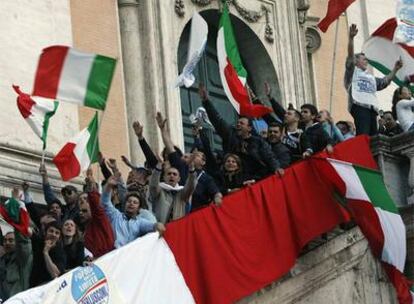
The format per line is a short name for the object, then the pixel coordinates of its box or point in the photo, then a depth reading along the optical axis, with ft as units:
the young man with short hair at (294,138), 70.54
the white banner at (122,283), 63.62
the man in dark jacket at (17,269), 65.77
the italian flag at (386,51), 79.82
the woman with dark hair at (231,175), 67.97
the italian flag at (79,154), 71.82
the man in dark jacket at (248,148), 68.64
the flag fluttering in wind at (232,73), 75.00
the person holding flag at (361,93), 75.00
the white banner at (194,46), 75.31
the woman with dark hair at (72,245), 65.57
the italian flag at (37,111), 73.61
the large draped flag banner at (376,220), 69.31
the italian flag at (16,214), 68.23
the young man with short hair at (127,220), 65.46
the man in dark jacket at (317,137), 70.49
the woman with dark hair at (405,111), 74.18
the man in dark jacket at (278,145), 69.51
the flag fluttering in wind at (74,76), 71.10
